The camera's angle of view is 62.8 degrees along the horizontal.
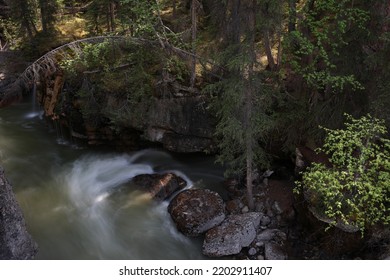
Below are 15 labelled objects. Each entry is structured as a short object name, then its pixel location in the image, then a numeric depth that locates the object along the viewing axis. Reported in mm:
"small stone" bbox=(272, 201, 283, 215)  12148
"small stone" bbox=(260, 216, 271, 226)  11859
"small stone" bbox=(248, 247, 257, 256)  10867
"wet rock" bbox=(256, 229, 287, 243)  11227
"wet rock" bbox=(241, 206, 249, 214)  12438
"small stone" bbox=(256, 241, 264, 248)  11078
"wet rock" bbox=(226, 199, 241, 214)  12531
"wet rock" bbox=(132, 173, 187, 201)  13547
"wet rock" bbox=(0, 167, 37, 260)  8781
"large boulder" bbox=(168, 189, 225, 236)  11766
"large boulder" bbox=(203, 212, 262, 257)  10789
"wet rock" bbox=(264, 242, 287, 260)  10641
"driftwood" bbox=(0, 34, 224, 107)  10289
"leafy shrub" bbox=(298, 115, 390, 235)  7465
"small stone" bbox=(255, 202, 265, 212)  12432
